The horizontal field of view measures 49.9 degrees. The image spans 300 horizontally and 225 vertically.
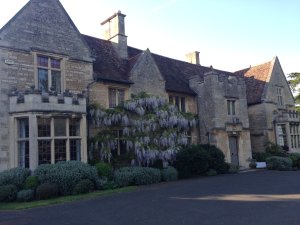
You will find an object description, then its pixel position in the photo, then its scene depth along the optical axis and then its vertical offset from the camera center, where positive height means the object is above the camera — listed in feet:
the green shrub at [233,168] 69.78 -6.31
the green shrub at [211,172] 64.28 -6.34
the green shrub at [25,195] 41.91 -6.12
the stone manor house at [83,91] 49.39 +10.82
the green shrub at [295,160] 81.51 -5.77
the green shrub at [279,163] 74.59 -5.99
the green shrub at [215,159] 65.16 -3.77
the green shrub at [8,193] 42.04 -5.69
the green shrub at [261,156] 83.61 -4.57
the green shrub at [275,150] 85.52 -3.21
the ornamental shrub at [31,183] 43.73 -4.73
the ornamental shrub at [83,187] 44.83 -5.73
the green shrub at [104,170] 51.49 -3.97
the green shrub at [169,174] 57.47 -5.65
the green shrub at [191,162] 61.67 -3.89
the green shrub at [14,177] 44.37 -3.94
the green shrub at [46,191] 42.37 -5.69
